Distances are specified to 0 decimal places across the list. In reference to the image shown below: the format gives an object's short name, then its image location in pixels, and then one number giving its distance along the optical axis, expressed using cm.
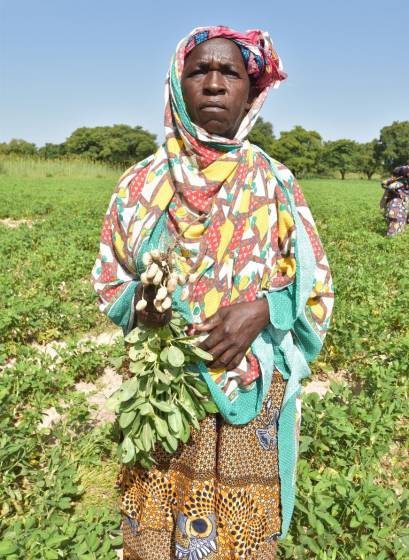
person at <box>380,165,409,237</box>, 976
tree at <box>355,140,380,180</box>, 7581
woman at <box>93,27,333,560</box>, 148
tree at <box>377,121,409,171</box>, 7238
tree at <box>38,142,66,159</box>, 7038
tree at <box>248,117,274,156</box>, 6788
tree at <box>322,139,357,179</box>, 7581
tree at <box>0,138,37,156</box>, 6638
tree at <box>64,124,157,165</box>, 6359
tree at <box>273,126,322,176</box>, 7049
